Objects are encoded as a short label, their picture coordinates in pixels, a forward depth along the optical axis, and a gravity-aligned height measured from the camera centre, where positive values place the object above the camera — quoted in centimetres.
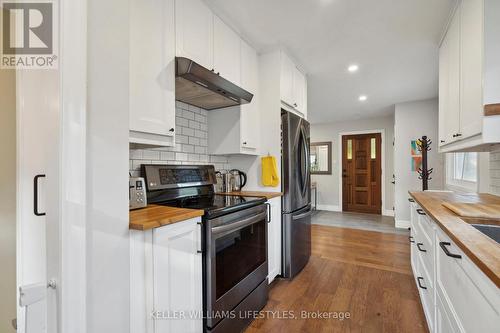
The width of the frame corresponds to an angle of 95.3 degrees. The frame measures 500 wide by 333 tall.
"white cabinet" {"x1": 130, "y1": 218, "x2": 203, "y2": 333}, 102 -56
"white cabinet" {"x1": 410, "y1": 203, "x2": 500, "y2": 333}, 68 -51
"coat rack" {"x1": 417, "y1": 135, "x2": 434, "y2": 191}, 359 +3
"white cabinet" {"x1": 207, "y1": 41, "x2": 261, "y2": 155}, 219 +41
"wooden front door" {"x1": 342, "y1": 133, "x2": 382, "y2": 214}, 565 -21
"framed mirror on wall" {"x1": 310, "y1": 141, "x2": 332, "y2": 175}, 621 +20
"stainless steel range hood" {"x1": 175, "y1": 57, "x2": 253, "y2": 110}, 150 +58
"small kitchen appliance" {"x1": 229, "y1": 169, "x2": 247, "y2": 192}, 249 -15
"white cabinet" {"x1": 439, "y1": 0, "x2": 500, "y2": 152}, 131 +61
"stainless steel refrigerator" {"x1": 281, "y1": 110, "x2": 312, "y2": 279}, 238 -31
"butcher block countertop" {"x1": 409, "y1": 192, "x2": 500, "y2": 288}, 66 -29
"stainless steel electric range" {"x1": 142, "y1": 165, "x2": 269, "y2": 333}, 133 -52
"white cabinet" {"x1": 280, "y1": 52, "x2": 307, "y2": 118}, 248 +95
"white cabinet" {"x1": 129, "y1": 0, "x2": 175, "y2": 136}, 130 +60
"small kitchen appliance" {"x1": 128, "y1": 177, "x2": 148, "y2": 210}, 132 -17
